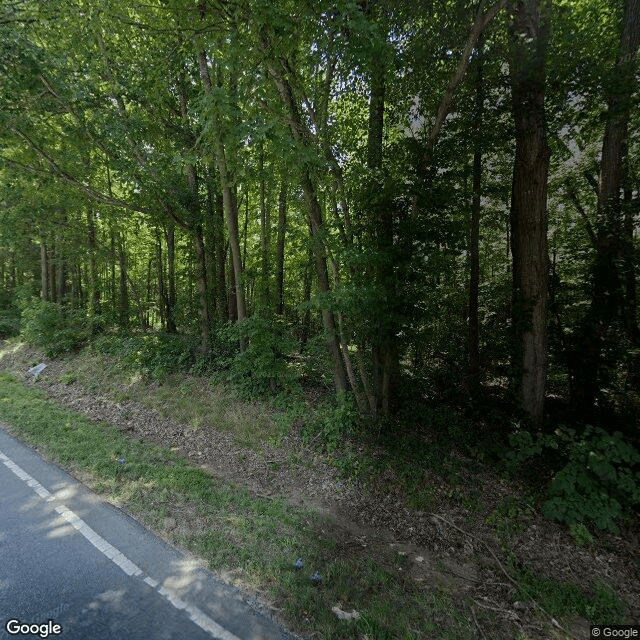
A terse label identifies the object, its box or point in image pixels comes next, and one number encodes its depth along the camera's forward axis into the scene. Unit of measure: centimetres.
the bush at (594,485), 459
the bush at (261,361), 796
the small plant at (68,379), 966
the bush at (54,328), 1194
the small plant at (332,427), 643
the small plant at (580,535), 467
